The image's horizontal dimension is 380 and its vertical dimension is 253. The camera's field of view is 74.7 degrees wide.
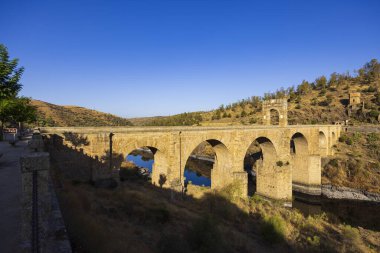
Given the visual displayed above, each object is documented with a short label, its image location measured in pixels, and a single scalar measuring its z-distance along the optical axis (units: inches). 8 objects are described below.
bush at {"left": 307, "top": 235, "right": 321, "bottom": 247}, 515.0
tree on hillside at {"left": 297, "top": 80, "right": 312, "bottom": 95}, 2829.7
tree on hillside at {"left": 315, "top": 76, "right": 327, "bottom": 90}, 2872.0
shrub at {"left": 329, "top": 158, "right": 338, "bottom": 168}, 1236.5
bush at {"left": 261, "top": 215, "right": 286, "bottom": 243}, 523.5
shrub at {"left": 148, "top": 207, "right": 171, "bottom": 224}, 454.7
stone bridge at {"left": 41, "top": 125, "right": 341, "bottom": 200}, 554.3
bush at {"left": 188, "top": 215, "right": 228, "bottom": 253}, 367.0
